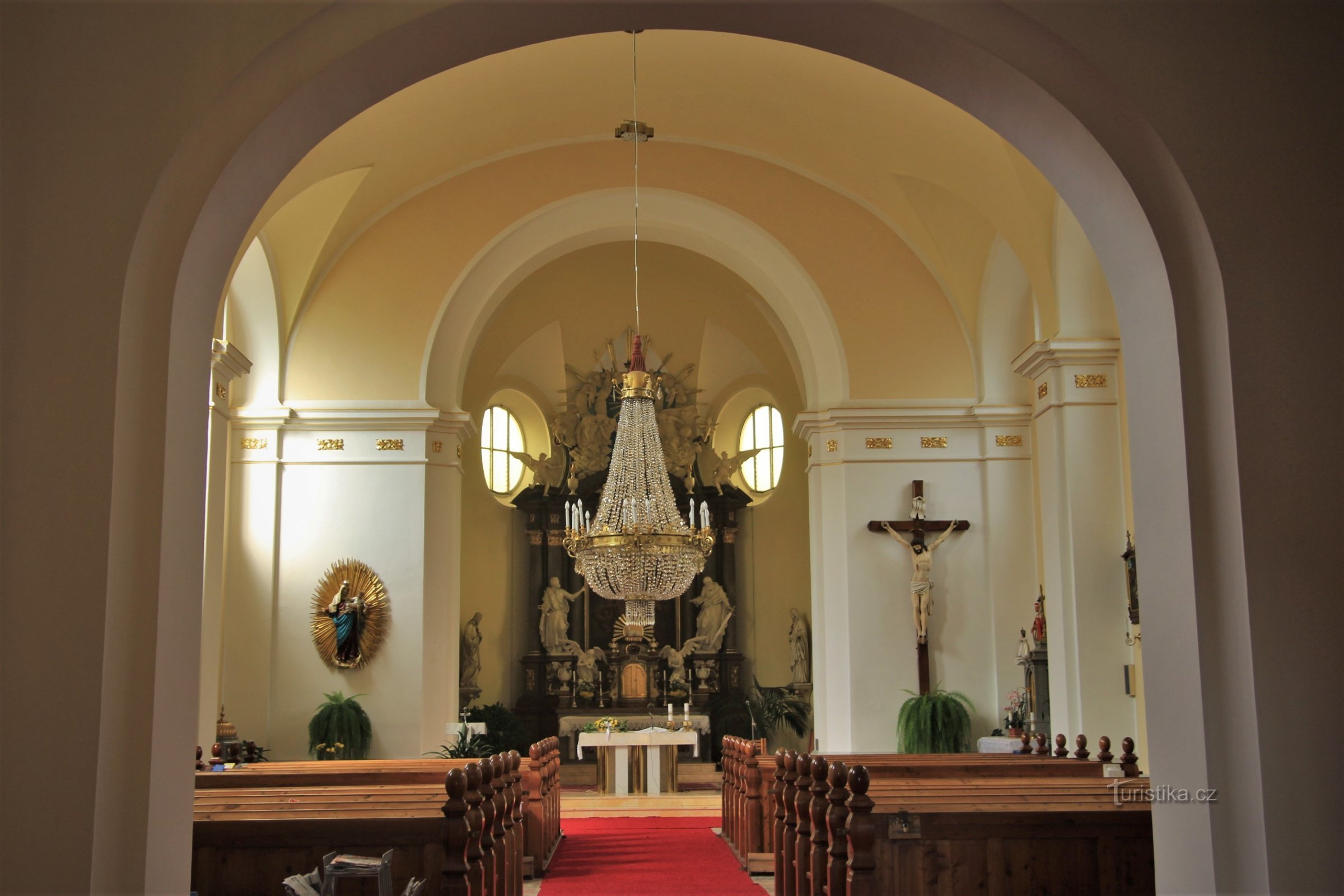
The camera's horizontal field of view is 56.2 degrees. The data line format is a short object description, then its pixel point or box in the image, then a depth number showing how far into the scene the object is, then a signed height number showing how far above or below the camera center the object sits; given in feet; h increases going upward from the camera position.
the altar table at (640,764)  44.93 -4.45
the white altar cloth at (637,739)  44.32 -3.46
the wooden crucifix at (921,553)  40.57 +2.70
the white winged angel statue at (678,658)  55.42 -0.82
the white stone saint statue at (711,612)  56.29 +1.18
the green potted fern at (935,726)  39.01 -2.73
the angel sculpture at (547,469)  57.62 +7.78
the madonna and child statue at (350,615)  39.68 +0.83
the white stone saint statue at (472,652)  53.11 -0.48
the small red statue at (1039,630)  38.19 +0.18
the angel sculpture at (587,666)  55.62 -1.14
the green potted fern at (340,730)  38.66 -2.68
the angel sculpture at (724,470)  57.93 +7.71
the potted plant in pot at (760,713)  53.57 -3.17
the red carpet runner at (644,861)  26.99 -5.36
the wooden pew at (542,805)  28.96 -4.05
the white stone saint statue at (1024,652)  38.70 -0.50
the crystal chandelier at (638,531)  32.35 +2.76
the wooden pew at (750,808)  29.12 -4.02
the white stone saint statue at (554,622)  55.36 +0.79
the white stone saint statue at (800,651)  55.47 -0.56
